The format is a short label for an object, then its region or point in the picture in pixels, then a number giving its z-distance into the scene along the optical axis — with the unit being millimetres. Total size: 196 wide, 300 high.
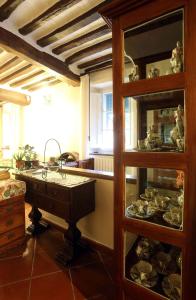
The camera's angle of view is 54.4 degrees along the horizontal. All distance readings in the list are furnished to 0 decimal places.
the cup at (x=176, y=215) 1072
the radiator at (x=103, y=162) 3881
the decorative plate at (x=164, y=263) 1204
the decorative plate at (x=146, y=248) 1296
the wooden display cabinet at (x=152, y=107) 906
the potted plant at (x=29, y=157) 2656
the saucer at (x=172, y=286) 1073
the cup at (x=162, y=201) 1241
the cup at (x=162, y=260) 1224
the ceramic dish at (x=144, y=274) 1169
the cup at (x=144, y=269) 1198
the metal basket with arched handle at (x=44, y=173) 2060
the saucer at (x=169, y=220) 1043
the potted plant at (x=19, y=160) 2661
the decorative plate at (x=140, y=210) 1187
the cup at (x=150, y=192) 1339
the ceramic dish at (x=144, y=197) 1325
